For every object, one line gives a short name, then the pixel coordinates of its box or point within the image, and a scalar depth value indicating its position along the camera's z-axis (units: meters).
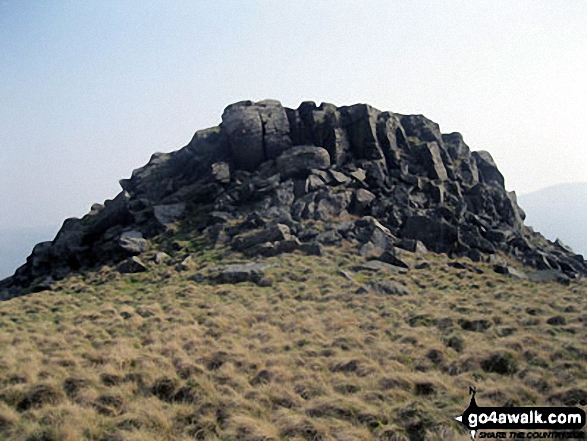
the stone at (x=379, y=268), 32.56
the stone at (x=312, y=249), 36.66
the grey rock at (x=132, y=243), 41.88
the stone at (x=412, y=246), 38.82
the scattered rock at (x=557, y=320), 19.00
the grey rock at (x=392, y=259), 34.06
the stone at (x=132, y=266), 37.12
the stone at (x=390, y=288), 27.31
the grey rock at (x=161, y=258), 38.53
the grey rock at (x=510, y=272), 34.77
